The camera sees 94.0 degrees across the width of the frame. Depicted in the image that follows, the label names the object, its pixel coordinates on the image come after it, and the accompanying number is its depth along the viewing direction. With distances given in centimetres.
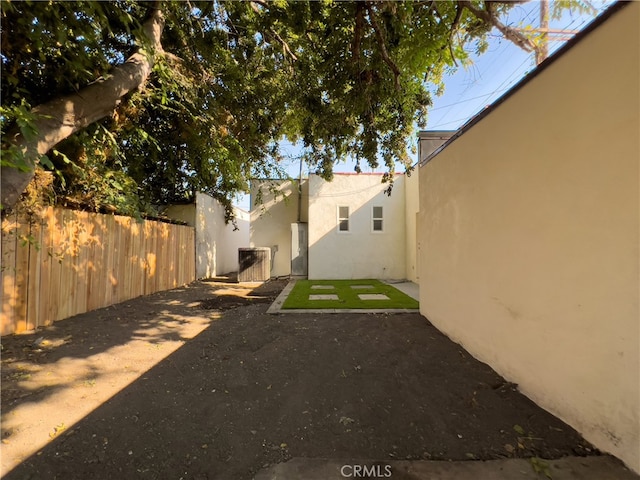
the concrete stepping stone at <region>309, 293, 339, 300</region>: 785
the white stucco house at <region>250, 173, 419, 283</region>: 1223
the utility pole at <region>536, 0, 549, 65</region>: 360
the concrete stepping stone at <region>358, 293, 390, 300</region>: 776
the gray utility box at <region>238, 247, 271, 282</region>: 1243
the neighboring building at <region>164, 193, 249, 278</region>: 1254
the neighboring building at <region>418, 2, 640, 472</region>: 190
